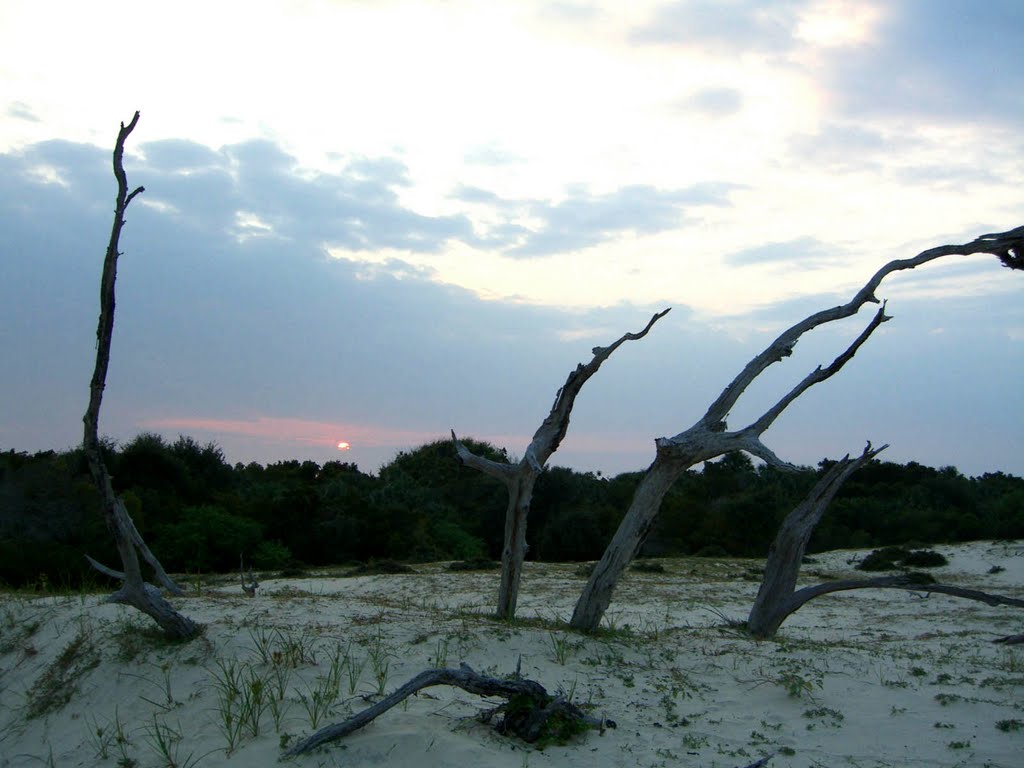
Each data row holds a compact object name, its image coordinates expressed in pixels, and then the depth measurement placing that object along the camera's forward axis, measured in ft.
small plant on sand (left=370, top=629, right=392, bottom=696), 19.95
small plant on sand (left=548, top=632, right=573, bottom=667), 23.16
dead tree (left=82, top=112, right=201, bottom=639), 23.12
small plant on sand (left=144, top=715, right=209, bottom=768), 17.37
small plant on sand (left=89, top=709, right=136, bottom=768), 18.30
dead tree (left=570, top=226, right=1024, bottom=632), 26.68
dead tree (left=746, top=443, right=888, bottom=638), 30.45
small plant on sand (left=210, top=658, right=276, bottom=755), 17.90
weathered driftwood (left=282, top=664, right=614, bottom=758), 17.08
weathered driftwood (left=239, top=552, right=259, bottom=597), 34.92
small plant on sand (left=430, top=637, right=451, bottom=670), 21.76
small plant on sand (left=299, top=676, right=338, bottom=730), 18.15
